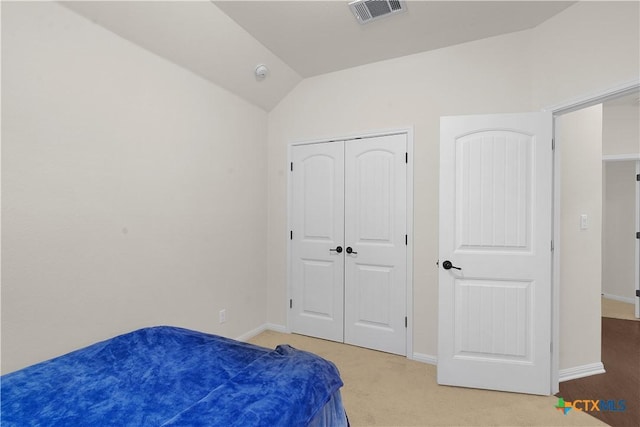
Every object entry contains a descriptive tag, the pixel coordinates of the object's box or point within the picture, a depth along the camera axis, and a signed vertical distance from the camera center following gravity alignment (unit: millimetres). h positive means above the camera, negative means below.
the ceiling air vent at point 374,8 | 2209 +1508
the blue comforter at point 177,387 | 1034 -691
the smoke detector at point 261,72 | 2930 +1355
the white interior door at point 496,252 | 2254 -294
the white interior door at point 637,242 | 3941 -376
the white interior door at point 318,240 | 3230 -303
